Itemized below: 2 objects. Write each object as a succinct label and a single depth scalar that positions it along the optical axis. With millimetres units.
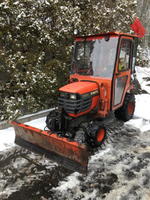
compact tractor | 3906
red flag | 8008
